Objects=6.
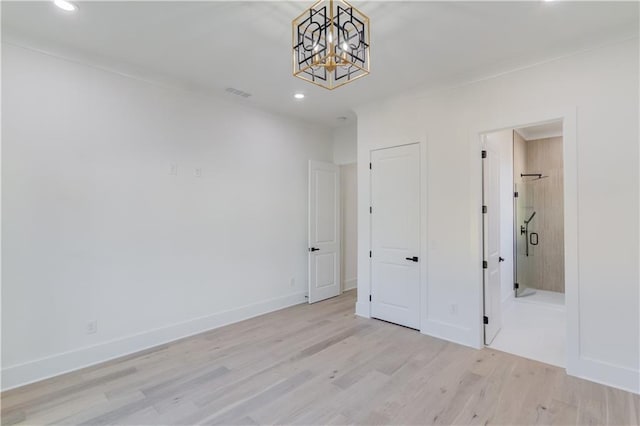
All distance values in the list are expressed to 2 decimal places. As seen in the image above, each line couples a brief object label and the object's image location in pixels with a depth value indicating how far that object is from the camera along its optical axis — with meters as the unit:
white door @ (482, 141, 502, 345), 3.47
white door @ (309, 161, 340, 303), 5.13
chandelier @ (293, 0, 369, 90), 1.84
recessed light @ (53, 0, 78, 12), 2.31
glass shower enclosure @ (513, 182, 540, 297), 5.70
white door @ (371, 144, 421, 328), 3.94
